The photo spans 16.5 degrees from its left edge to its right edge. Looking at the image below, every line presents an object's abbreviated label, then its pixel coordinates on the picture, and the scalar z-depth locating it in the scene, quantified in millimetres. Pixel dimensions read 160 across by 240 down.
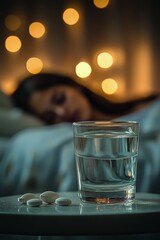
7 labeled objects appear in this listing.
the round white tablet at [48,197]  838
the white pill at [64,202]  814
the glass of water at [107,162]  831
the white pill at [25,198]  853
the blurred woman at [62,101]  2670
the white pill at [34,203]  807
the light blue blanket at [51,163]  1590
